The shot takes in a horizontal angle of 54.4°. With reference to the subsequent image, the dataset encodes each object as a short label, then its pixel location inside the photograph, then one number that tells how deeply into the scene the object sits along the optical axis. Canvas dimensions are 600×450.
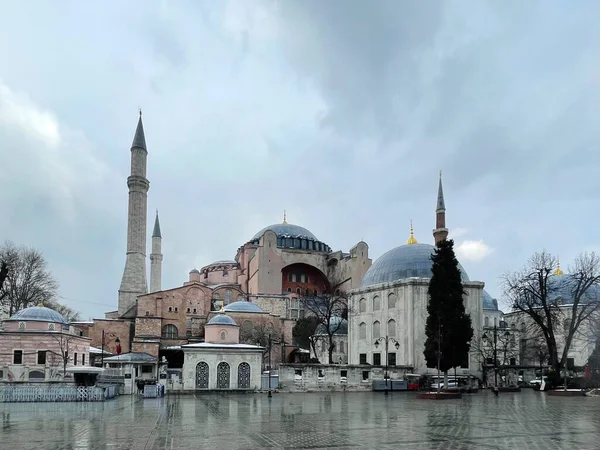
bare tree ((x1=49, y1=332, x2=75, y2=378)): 33.34
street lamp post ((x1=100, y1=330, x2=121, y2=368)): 50.69
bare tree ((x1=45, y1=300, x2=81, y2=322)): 49.94
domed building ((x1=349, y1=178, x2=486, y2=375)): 38.47
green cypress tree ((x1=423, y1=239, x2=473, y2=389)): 31.06
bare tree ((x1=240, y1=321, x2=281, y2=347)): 49.66
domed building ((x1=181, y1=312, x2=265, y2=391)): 32.06
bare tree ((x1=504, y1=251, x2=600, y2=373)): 29.81
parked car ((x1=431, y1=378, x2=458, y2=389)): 35.03
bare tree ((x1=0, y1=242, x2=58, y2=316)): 41.59
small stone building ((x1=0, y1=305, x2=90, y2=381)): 32.47
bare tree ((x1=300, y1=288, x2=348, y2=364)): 48.16
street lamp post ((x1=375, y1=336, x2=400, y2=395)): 38.28
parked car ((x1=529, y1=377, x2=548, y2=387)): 37.39
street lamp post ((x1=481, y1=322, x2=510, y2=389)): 35.28
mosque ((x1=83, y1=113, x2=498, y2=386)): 40.09
